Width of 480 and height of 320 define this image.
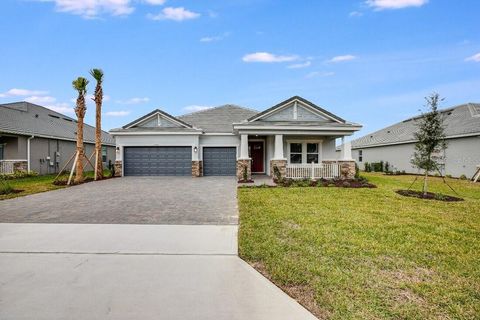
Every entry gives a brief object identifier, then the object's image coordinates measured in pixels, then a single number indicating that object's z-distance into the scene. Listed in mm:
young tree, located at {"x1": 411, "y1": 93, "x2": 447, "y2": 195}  13062
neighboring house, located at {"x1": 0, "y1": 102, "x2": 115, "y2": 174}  21819
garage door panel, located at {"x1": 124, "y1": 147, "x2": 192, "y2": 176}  21922
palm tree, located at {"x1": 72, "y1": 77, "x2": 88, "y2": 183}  17891
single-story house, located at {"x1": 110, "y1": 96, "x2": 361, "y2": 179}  18734
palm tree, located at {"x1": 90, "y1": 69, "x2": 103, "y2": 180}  19875
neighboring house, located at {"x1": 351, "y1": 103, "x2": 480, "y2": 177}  21302
